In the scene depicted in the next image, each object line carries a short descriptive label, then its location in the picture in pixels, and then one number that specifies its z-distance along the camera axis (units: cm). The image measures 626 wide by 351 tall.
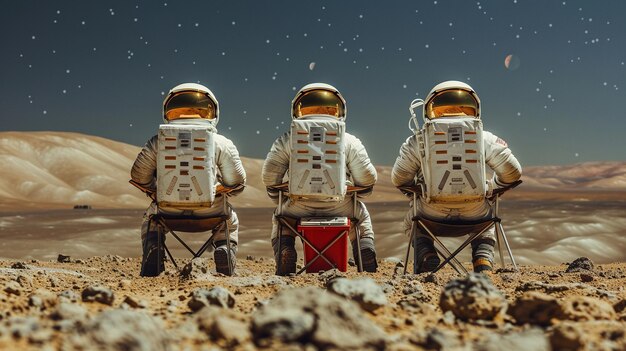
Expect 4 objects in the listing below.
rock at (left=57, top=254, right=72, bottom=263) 712
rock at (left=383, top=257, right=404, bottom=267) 721
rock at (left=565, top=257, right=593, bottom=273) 557
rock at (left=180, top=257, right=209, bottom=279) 439
